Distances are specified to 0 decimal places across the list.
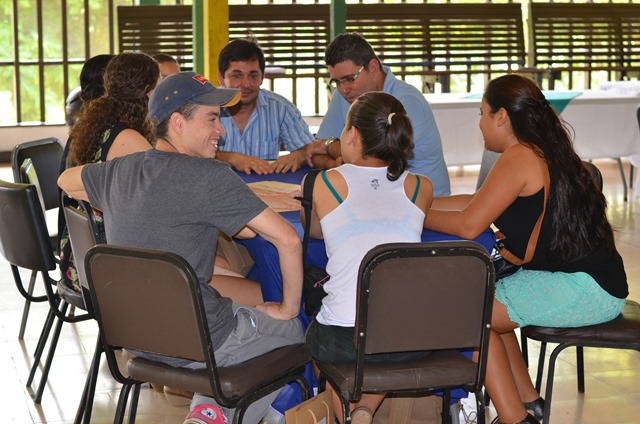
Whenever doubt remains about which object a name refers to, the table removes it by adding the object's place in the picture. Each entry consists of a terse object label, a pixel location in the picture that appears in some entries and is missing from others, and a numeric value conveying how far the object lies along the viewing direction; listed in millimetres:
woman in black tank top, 2928
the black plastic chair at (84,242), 2928
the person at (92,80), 4004
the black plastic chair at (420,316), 2381
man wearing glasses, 3828
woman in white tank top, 2617
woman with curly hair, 3408
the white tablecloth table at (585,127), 7734
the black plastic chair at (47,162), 4410
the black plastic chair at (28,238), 3299
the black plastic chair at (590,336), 2930
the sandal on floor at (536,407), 3172
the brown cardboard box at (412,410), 3127
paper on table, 3154
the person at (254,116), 4250
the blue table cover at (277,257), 2877
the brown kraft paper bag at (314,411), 2441
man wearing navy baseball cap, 2439
